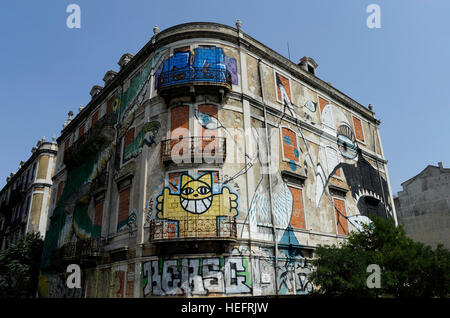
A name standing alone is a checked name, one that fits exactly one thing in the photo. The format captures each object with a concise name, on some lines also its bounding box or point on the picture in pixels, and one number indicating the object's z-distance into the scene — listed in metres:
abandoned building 14.38
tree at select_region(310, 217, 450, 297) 12.06
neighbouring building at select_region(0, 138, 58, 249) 32.66
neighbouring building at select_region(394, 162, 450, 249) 32.41
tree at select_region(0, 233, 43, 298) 24.12
